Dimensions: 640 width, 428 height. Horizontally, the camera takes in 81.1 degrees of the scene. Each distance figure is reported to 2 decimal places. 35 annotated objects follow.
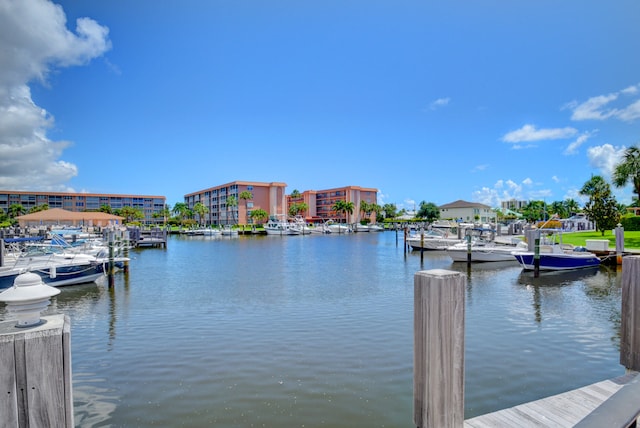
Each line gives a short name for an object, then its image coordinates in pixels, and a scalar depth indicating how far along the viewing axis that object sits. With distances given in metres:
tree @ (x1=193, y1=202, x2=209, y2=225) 136.12
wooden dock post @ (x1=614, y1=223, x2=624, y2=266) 23.77
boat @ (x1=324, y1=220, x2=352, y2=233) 105.94
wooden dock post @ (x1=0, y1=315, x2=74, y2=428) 2.37
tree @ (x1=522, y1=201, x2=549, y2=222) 114.11
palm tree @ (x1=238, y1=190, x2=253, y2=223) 118.94
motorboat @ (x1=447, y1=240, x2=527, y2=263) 29.06
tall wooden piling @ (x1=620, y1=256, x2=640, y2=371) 5.18
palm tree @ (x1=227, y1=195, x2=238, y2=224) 116.19
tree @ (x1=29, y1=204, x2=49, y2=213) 110.38
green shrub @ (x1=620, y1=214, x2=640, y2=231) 43.00
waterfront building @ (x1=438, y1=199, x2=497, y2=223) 137.88
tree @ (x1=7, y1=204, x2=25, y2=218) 107.44
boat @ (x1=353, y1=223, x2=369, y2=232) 110.75
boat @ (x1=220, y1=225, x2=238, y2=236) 87.62
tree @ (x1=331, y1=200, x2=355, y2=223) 132.75
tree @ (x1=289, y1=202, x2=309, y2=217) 132.38
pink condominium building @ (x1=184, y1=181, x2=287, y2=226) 121.75
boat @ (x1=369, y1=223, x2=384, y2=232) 112.94
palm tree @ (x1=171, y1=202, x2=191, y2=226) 136.62
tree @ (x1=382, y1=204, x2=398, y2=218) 154.25
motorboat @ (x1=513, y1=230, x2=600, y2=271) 23.21
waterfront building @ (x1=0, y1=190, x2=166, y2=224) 125.62
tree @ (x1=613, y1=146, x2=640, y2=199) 35.91
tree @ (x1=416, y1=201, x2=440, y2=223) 140.88
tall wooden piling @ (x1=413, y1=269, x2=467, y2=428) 3.96
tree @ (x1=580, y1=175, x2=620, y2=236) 36.12
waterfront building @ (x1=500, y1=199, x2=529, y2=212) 190.00
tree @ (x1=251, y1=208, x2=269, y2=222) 117.77
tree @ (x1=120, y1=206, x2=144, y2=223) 119.07
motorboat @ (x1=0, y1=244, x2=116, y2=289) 17.03
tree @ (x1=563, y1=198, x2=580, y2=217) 117.69
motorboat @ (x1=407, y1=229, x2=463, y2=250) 39.28
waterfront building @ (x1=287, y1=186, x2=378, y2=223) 141.62
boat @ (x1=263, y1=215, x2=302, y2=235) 92.12
